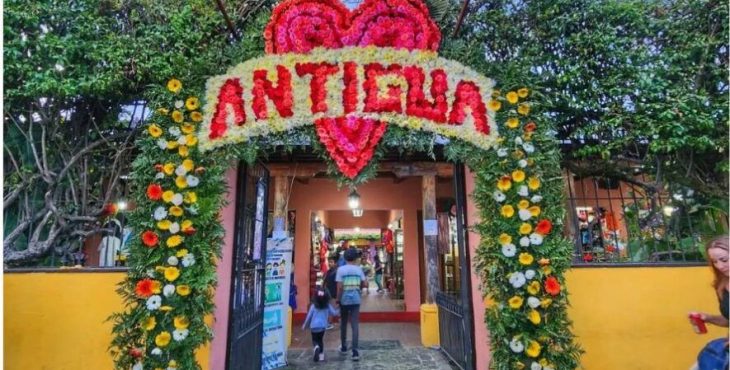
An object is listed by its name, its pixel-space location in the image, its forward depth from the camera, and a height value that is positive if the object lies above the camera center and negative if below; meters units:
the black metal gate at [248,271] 3.91 -0.08
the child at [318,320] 5.53 -0.78
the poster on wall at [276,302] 5.03 -0.49
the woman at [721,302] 2.64 -0.29
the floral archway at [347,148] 3.30 +0.96
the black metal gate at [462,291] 3.98 -0.30
